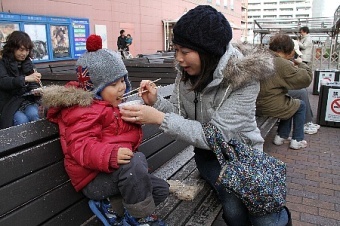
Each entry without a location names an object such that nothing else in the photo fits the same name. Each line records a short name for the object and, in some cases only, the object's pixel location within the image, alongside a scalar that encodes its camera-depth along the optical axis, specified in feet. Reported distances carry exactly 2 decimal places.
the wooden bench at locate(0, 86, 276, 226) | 4.96
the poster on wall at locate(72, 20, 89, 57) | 39.27
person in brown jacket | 13.41
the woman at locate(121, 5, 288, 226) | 6.17
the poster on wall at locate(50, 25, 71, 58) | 35.89
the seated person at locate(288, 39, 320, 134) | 16.51
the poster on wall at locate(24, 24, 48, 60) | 32.86
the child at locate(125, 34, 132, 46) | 45.15
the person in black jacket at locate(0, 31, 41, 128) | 11.78
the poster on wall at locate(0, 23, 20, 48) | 29.45
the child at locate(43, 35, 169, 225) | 5.42
